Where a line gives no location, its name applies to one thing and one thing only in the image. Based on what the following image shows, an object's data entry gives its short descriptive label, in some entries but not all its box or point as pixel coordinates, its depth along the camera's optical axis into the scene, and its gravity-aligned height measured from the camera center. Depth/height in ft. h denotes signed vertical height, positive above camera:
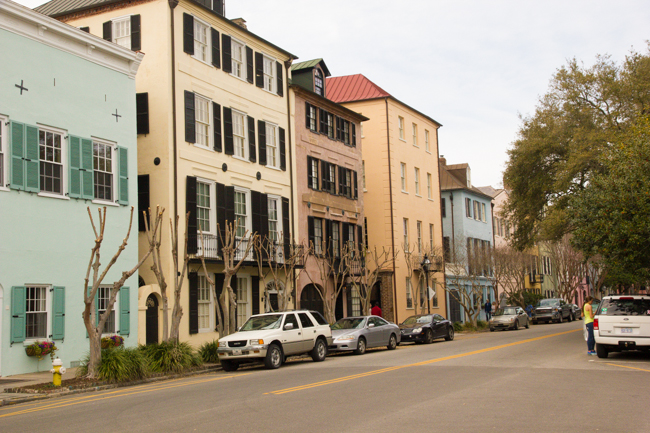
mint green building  61.26 +10.13
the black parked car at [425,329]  96.52 -7.84
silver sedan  76.38 -6.79
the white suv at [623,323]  58.54 -4.73
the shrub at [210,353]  69.21 -7.31
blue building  151.84 +9.18
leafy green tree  90.79 +17.89
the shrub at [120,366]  54.49 -6.67
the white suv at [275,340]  61.79 -5.78
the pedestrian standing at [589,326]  65.41 -5.42
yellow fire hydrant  51.11 -6.49
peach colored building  131.75 +17.46
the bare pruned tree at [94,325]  55.06 -3.43
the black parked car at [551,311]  161.79 -9.71
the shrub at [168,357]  60.59 -6.73
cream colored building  80.53 +18.16
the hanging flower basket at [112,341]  67.65 -5.84
